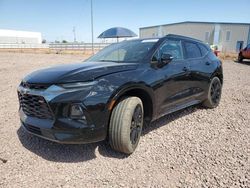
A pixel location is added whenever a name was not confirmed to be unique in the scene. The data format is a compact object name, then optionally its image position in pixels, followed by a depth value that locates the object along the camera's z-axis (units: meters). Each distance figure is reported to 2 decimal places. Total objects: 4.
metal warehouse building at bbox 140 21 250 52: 42.66
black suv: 2.52
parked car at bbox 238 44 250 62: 16.52
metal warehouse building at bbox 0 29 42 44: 78.75
